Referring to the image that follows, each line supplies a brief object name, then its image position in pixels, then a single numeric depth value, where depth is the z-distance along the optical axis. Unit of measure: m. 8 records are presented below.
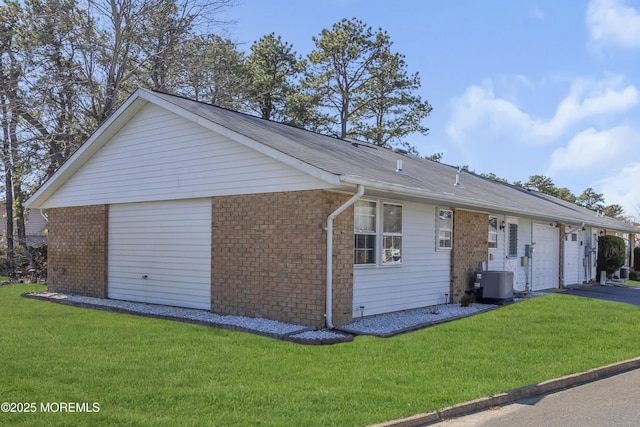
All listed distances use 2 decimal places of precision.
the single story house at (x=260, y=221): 9.55
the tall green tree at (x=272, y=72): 31.61
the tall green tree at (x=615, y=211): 50.00
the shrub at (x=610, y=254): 22.16
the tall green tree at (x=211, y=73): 23.06
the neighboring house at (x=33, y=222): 38.71
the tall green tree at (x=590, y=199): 52.78
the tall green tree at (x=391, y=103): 32.66
